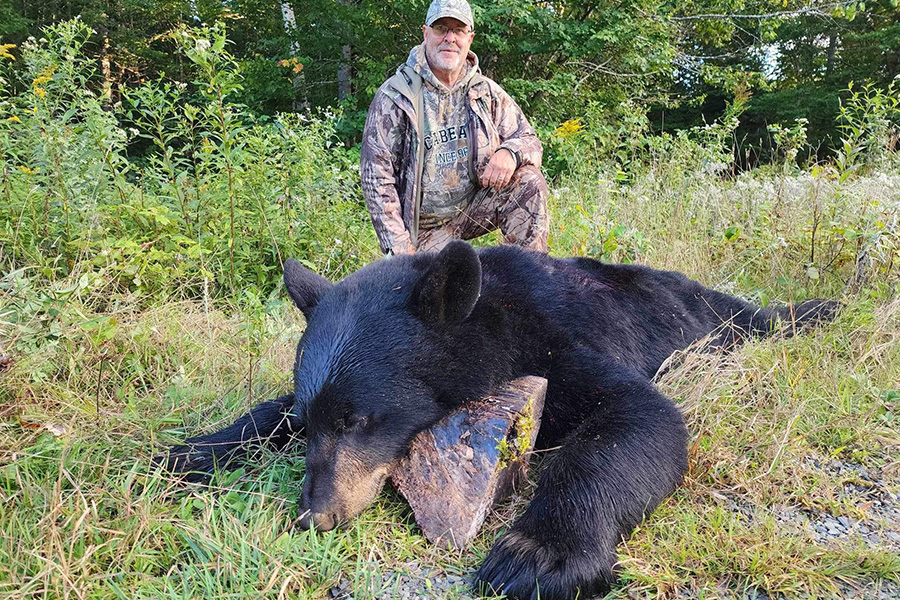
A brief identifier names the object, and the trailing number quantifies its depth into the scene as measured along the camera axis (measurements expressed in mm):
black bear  1778
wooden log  1910
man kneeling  4129
